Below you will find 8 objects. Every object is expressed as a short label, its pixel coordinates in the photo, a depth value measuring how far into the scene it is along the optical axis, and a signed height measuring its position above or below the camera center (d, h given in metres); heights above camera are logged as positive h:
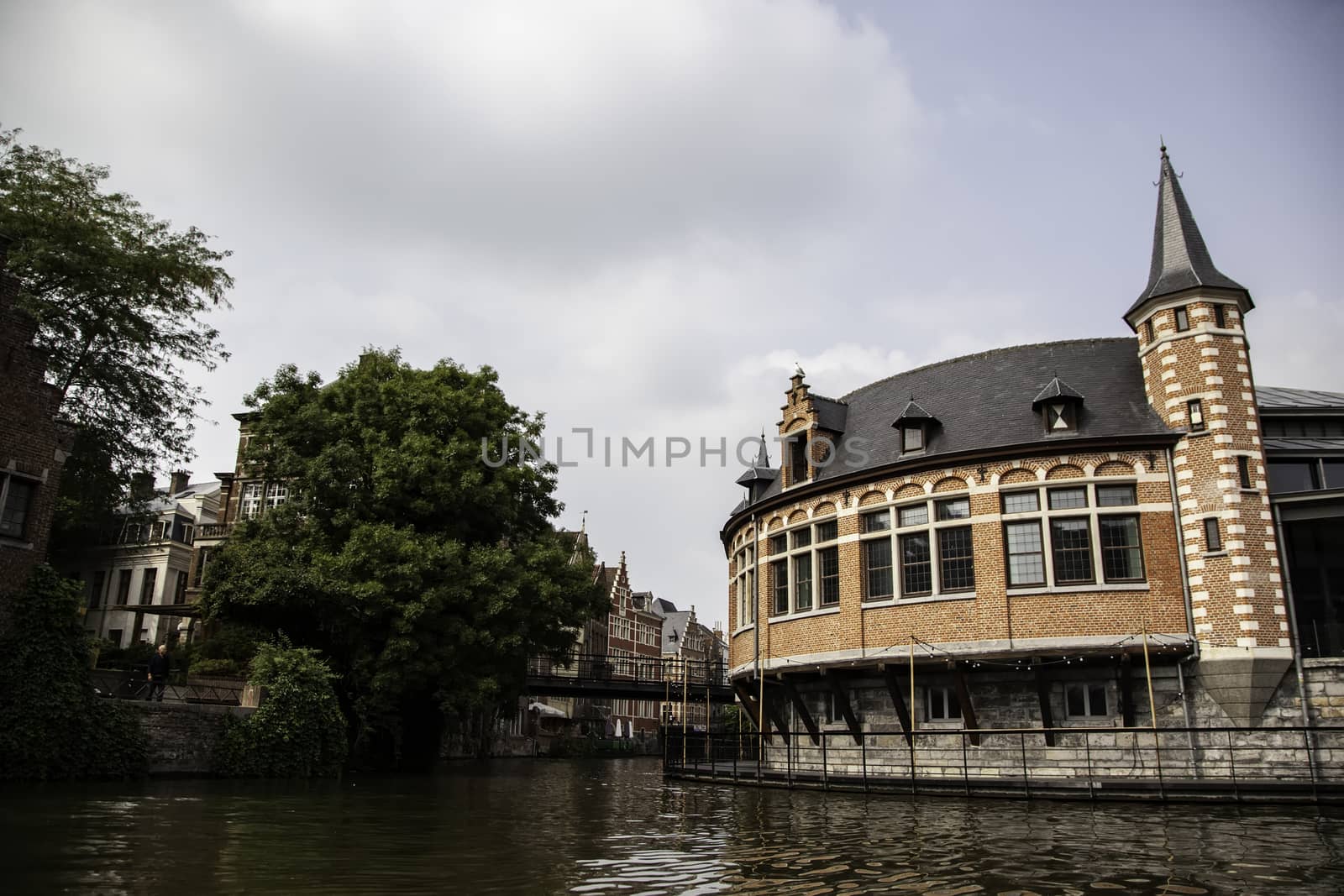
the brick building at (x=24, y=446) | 22.34 +5.90
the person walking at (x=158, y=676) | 23.98 +0.51
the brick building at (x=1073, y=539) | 21.42 +4.22
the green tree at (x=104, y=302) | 27.03 +11.60
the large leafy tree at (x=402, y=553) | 29.02 +4.63
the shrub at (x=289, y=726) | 24.69 -0.71
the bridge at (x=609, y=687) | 45.25 +0.90
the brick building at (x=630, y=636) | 85.12 +6.51
